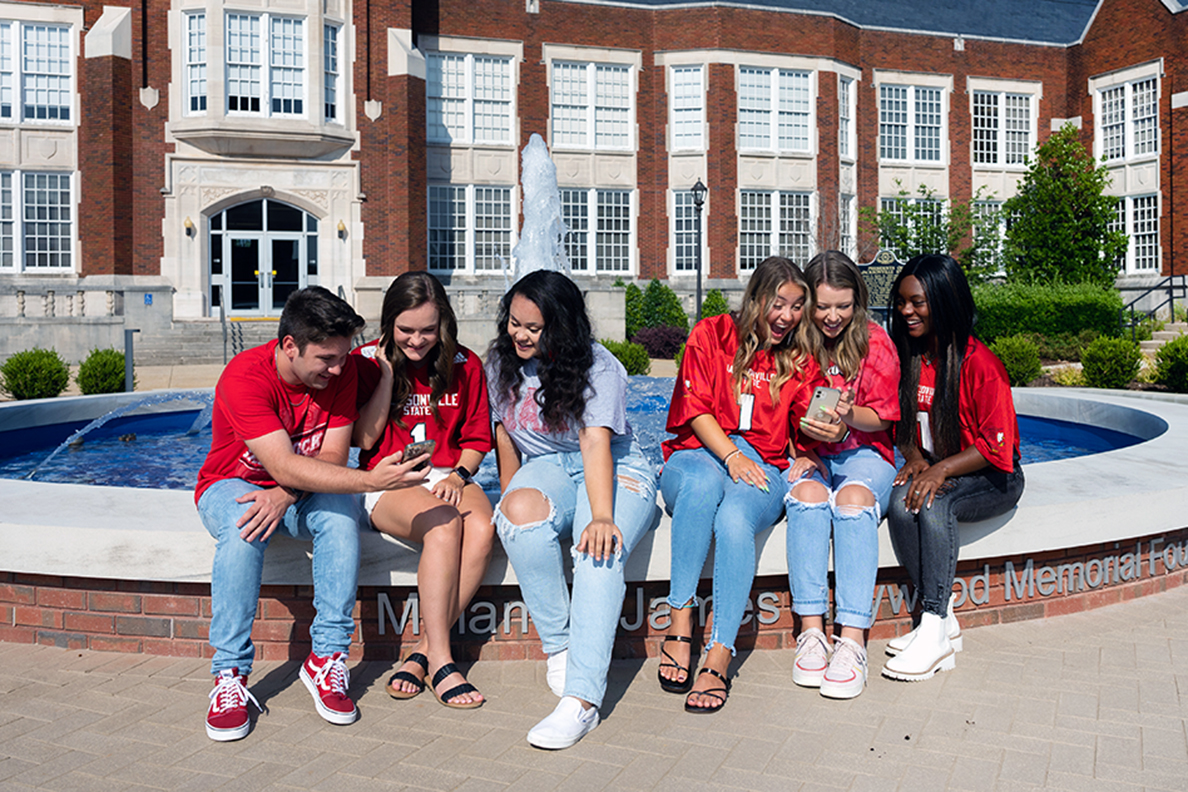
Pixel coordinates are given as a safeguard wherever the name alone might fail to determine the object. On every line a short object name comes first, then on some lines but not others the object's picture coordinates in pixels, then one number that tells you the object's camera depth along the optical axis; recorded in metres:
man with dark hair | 3.72
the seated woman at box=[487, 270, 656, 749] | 3.79
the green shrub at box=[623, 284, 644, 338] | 29.39
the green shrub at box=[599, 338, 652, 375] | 17.78
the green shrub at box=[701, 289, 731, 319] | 28.39
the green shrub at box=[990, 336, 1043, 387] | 15.46
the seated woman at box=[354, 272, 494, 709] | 3.94
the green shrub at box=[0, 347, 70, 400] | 14.13
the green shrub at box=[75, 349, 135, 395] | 14.58
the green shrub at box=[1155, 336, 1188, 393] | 13.50
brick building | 26.64
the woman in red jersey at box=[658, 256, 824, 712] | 4.05
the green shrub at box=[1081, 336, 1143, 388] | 14.07
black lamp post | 23.60
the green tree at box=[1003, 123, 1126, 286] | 29.12
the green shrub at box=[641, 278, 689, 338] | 29.30
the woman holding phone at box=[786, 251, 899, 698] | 4.09
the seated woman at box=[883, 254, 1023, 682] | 4.28
